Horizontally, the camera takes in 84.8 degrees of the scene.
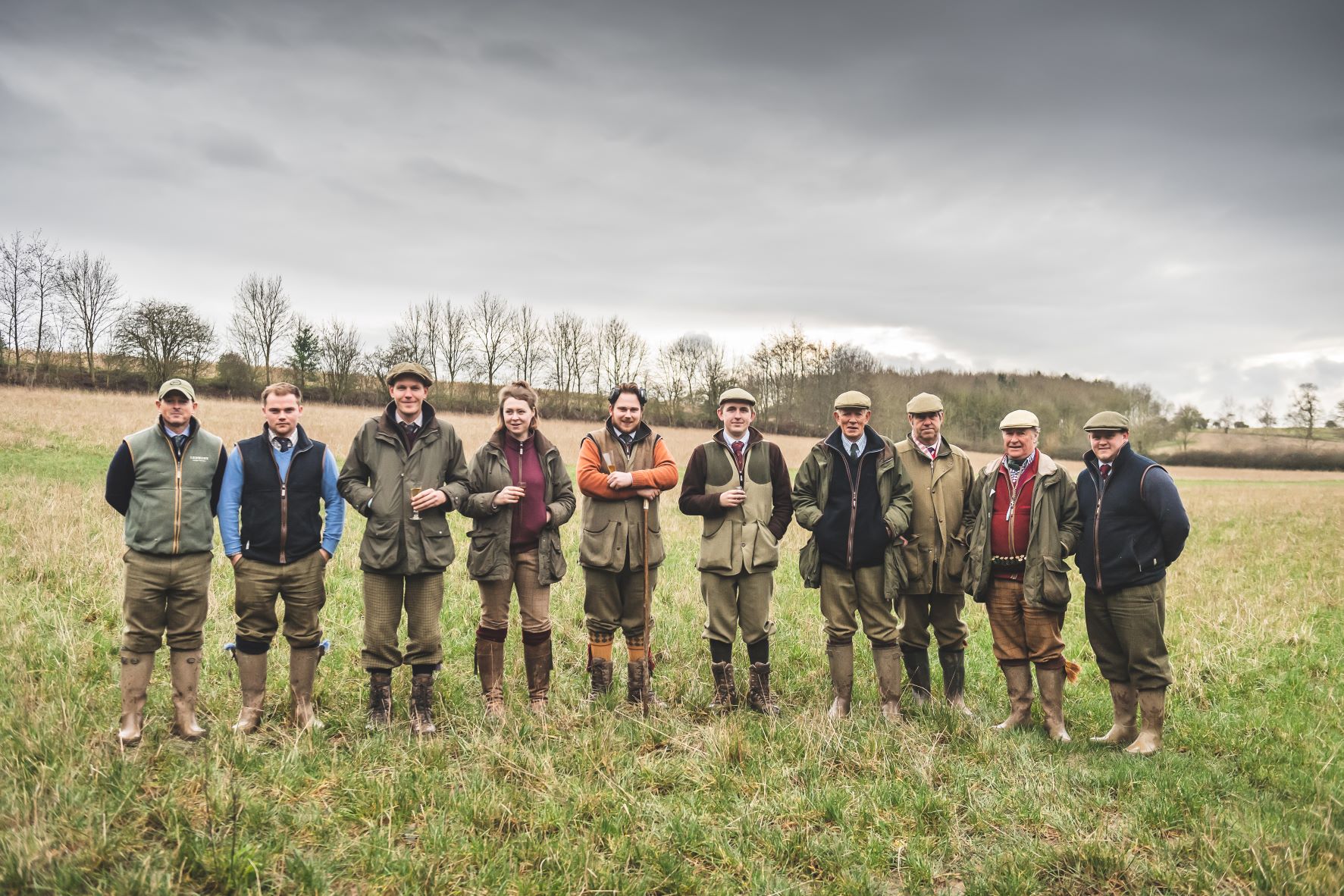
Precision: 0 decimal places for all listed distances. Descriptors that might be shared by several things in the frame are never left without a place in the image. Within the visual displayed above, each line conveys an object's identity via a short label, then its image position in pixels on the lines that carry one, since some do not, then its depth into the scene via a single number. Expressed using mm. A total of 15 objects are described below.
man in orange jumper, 5520
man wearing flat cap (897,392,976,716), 5781
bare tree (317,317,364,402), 48875
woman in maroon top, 5258
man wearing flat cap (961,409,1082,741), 5363
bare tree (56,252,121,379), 42250
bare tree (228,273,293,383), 48469
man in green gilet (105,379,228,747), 4555
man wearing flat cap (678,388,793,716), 5641
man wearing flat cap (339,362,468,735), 4957
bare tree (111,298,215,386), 38594
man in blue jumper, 4805
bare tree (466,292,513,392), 54156
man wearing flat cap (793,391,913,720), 5605
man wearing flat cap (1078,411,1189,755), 5133
